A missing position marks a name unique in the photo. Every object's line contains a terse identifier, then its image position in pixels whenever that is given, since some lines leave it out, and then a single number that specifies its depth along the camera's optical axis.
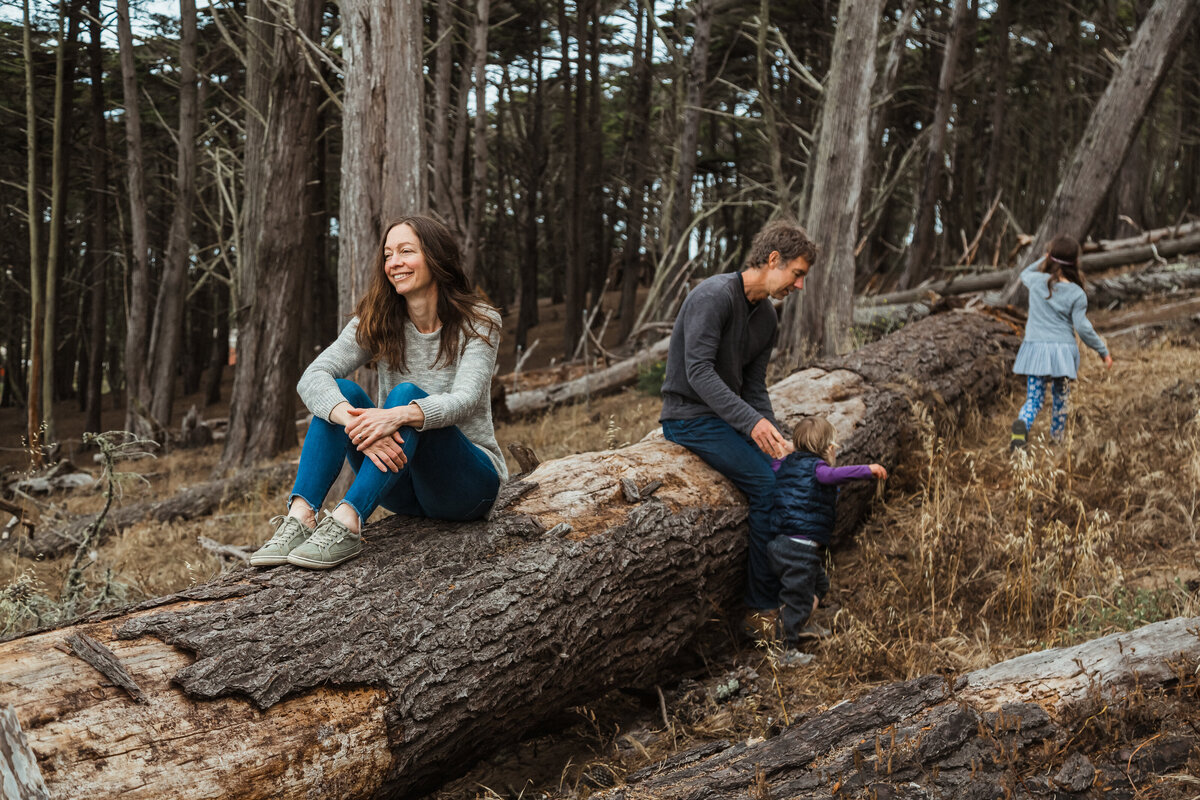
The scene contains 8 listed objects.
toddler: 3.85
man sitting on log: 4.05
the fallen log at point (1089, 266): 11.95
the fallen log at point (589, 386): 10.54
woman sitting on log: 2.92
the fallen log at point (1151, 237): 12.11
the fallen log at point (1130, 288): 10.55
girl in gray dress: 5.60
